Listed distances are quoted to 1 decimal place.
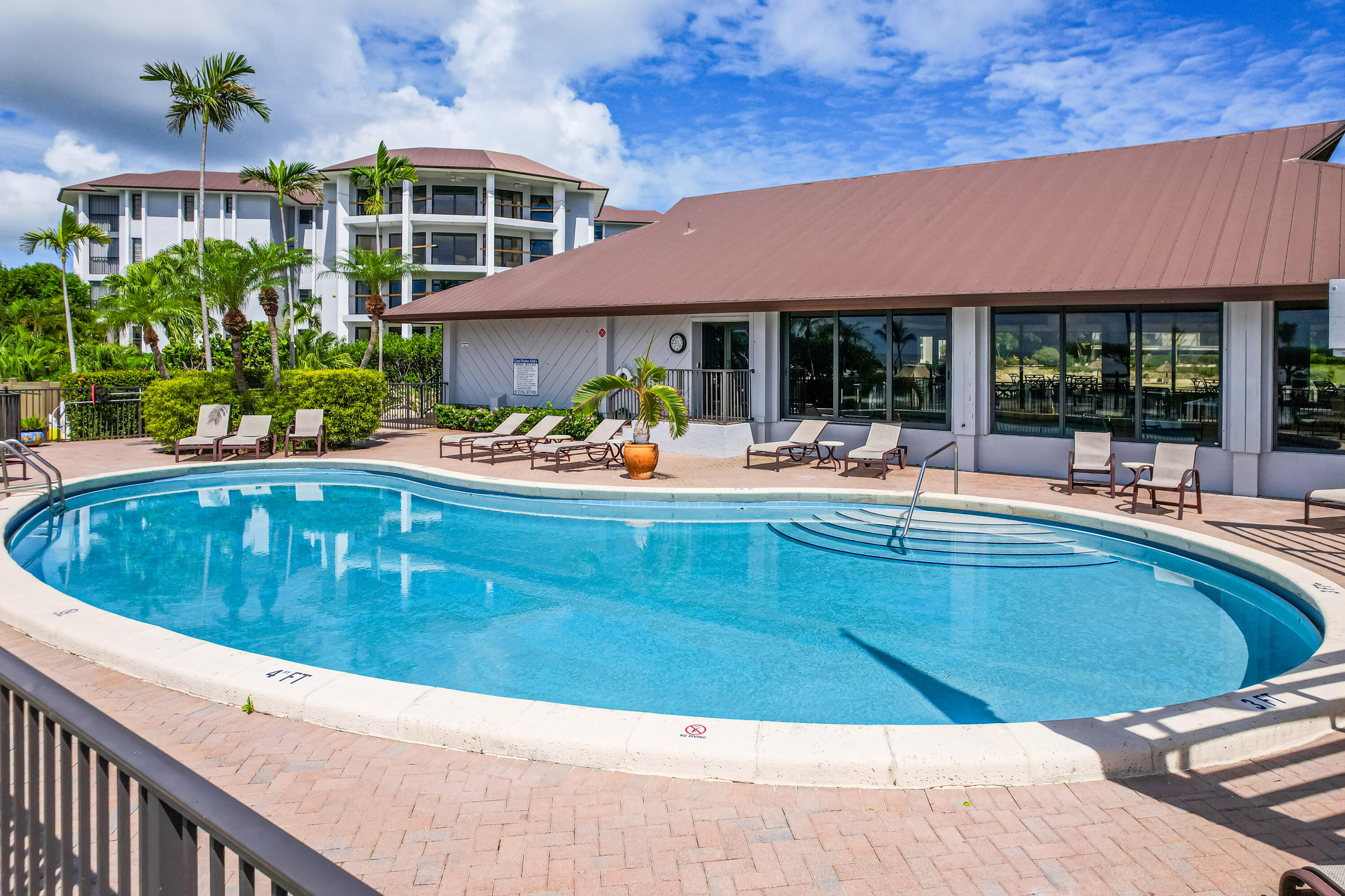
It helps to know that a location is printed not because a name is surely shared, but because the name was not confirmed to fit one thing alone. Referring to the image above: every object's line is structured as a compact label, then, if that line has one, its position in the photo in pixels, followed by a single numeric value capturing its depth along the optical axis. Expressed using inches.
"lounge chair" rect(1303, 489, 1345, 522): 385.4
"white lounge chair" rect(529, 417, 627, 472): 622.8
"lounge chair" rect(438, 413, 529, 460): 698.8
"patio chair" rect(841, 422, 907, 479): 567.2
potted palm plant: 571.8
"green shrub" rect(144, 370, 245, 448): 676.1
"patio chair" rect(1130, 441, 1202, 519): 444.1
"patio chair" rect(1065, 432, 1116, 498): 502.6
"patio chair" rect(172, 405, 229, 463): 666.8
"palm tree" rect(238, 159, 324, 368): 1517.0
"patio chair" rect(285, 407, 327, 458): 677.3
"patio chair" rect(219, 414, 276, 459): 653.9
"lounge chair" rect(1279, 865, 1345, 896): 92.3
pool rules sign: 860.6
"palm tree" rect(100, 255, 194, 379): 925.2
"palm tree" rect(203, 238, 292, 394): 725.9
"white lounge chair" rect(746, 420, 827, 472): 608.4
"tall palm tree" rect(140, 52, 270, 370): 954.7
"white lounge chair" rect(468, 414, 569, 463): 669.9
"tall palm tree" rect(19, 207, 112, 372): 1381.6
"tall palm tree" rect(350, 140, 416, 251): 1455.5
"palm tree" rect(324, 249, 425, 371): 973.2
